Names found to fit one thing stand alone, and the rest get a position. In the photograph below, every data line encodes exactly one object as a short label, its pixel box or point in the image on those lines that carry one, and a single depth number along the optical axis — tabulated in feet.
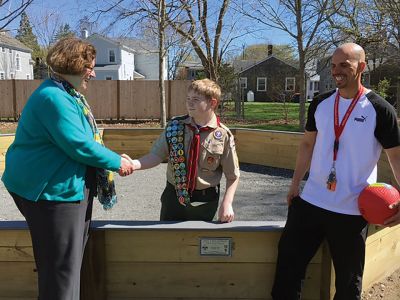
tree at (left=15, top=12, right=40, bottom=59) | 196.54
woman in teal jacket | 6.91
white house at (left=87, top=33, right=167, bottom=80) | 152.87
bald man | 7.95
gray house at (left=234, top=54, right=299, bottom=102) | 156.35
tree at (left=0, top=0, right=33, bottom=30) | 33.91
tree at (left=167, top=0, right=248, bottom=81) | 46.84
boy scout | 8.89
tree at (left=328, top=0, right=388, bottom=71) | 38.73
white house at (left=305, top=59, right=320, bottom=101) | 189.82
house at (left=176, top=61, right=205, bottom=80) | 157.47
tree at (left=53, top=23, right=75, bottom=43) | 155.31
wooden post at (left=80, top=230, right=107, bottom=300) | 8.87
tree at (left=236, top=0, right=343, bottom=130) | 37.83
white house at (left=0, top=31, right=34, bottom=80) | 142.41
